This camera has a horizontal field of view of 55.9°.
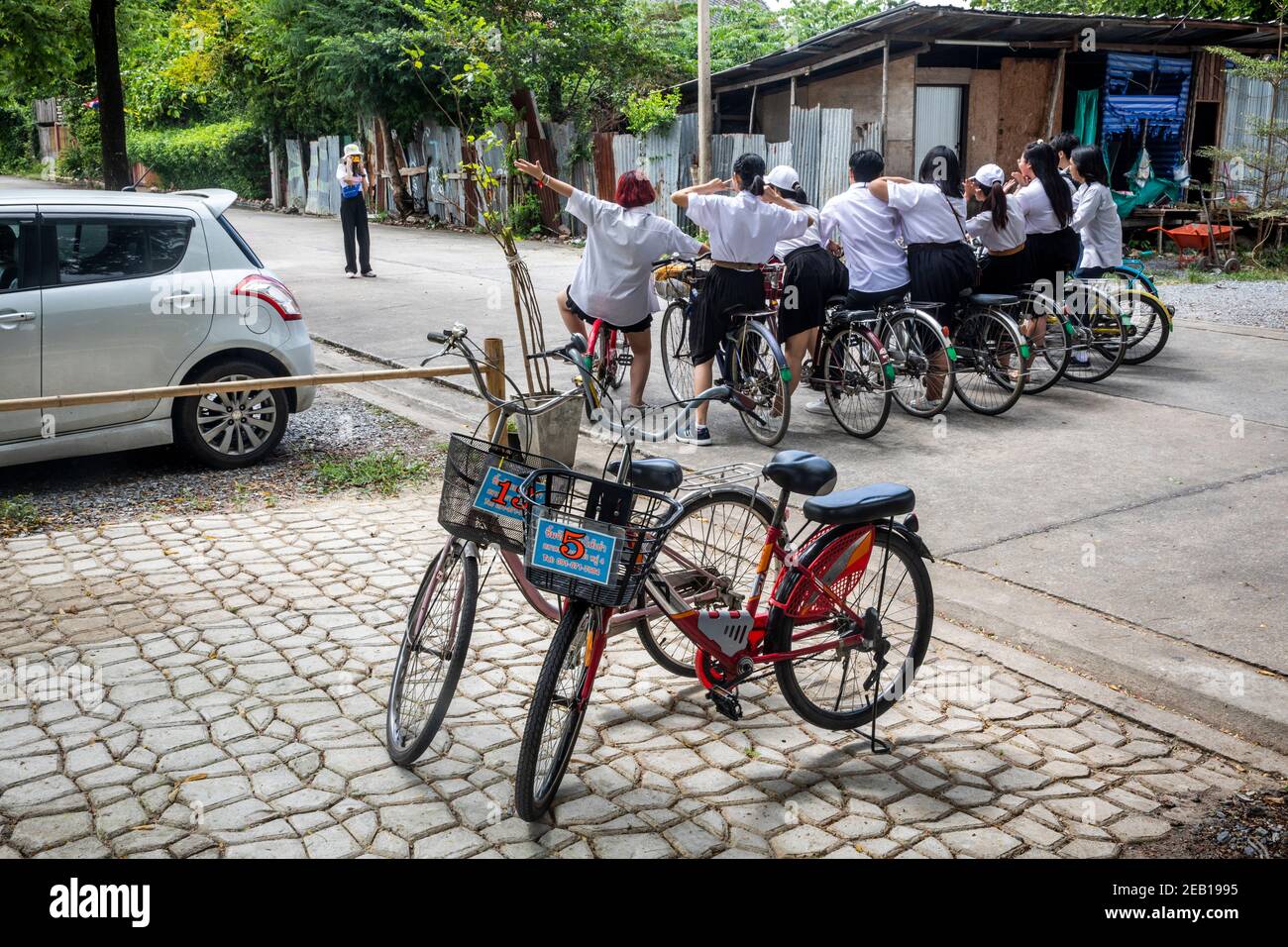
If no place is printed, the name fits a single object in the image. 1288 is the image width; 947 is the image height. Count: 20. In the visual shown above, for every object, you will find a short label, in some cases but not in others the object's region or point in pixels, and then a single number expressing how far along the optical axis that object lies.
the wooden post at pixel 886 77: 17.39
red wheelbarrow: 16.33
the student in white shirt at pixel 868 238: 8.80
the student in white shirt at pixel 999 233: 9.30
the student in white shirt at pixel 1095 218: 10.07
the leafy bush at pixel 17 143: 53.69
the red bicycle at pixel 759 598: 3.49
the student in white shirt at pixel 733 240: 7.92
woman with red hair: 8.15
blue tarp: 18.62
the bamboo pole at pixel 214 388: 5.76
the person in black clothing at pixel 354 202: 16.59
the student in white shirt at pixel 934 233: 8.78
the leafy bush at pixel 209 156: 37.66
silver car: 6.94
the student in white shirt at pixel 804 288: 8.44
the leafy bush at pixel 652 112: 21.16
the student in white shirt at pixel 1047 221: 9.64
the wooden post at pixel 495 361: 6.34
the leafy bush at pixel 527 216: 23.75
